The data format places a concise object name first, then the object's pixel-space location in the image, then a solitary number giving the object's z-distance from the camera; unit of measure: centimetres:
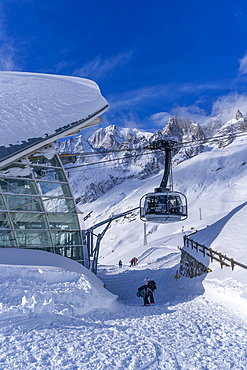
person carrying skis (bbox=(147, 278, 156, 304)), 1262
